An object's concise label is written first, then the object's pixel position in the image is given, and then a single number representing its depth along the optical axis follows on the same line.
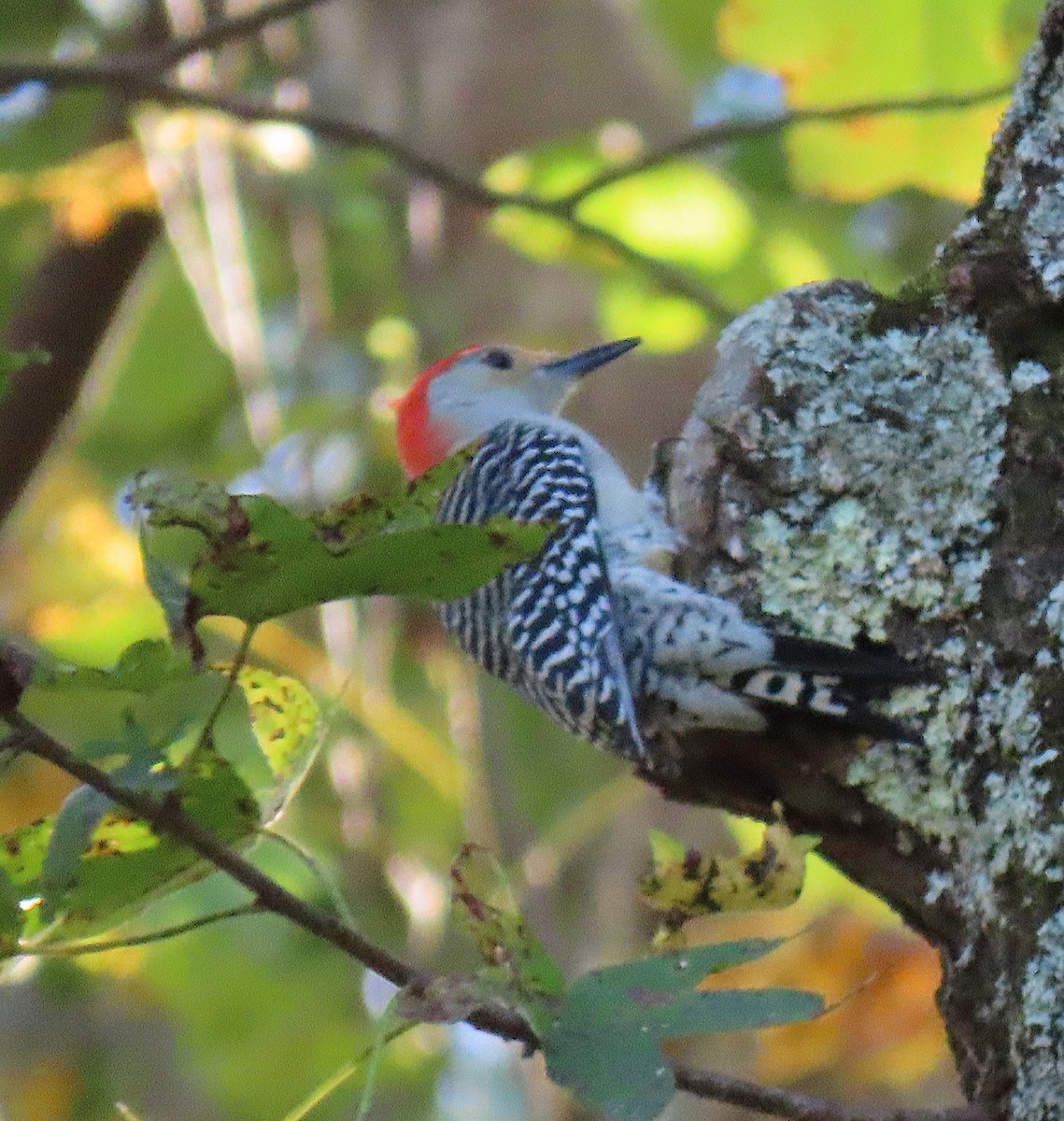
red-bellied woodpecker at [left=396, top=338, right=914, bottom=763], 5.14
